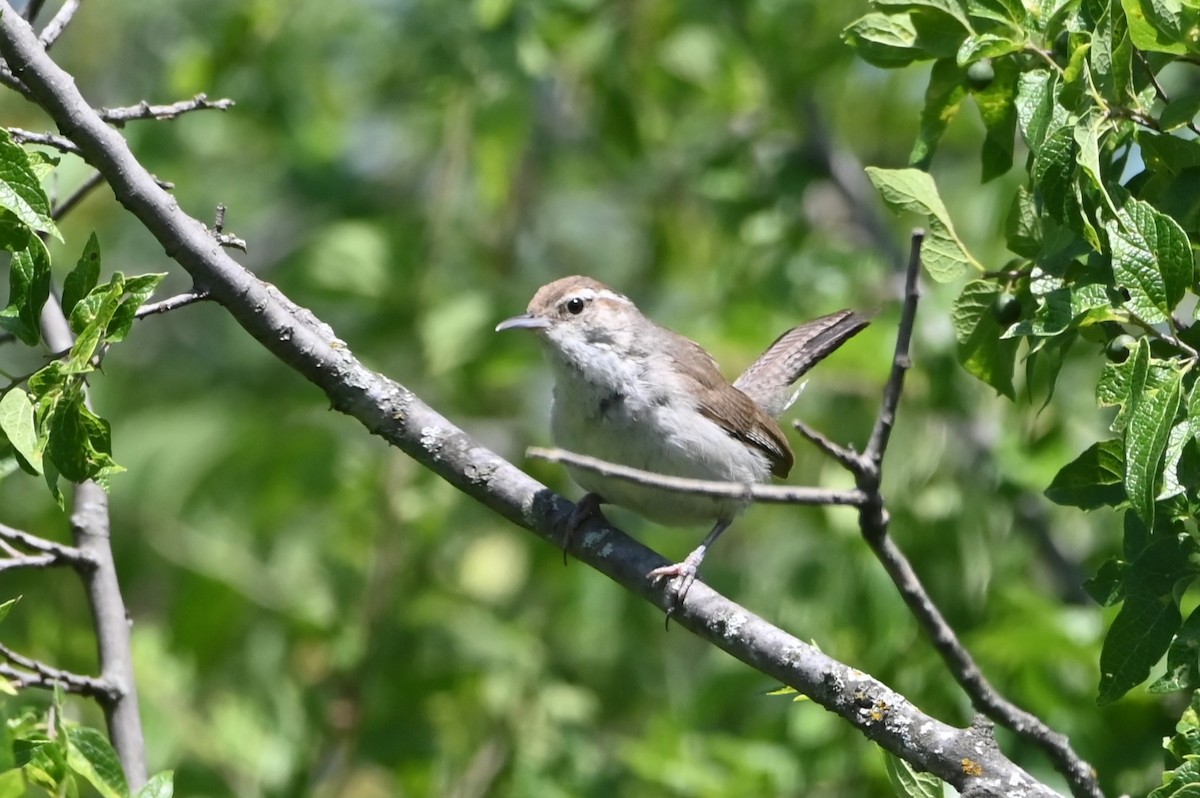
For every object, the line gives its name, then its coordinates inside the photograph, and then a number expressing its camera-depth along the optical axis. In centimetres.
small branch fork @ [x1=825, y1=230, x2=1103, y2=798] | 526
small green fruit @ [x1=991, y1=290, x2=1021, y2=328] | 566
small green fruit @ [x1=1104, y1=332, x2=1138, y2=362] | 500
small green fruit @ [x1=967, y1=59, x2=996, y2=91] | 579
